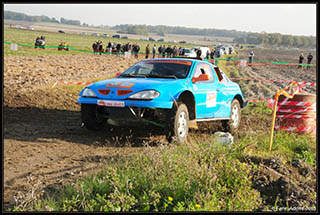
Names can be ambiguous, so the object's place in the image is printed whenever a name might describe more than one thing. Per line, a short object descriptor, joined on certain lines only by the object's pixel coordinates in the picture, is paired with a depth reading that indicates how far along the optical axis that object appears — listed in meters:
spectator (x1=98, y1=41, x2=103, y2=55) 38.00
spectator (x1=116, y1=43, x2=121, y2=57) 38.62
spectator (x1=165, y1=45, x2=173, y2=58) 42.31
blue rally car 7.39
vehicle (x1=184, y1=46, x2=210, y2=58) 45.09
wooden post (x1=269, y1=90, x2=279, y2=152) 7.45
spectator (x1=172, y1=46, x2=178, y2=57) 42.95
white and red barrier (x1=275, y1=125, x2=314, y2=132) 9.66
